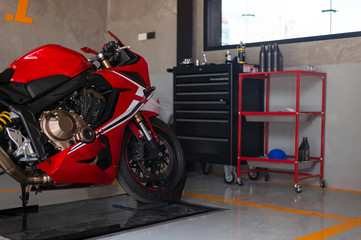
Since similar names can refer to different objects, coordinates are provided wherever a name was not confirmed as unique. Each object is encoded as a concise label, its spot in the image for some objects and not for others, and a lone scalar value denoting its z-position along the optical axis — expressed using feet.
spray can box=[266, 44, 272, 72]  13.69
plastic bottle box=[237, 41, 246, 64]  14.48
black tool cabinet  13.98
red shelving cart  12.86
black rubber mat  8.16
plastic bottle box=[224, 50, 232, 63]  14.60
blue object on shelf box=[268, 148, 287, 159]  13.48
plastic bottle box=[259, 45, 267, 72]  13.82
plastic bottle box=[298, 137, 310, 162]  13.20
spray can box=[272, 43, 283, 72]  13.58
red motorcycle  8.10
